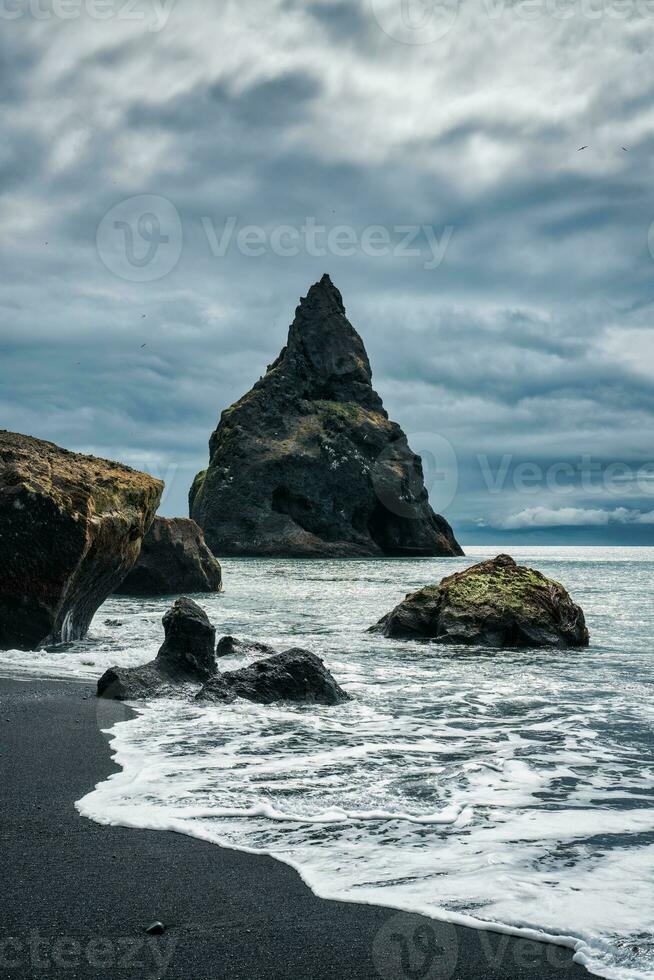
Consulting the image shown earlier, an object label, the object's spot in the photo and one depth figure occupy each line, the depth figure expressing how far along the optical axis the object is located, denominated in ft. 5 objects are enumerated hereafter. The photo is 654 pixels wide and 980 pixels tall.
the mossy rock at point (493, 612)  42.16
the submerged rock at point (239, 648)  35.12
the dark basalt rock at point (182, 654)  26.96
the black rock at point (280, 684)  25.58
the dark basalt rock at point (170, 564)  72.91
